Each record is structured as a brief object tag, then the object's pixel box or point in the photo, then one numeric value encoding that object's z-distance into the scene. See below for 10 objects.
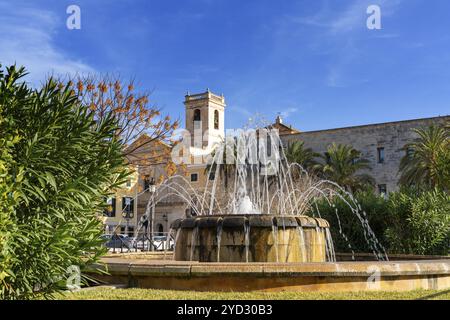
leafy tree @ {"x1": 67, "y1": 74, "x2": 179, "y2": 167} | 20.05
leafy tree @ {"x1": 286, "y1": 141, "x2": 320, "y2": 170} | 42.97
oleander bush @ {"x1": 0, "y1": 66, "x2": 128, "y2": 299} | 6.40
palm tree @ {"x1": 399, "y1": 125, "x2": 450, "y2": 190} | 29.89
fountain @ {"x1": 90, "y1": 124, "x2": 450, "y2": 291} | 8.30
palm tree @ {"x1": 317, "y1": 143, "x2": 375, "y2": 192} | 40.53
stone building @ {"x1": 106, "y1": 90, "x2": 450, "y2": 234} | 44.91
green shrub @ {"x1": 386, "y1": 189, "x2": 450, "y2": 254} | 16.17
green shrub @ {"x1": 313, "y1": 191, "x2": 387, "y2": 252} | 17.88
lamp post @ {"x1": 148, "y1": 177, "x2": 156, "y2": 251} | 24.28
